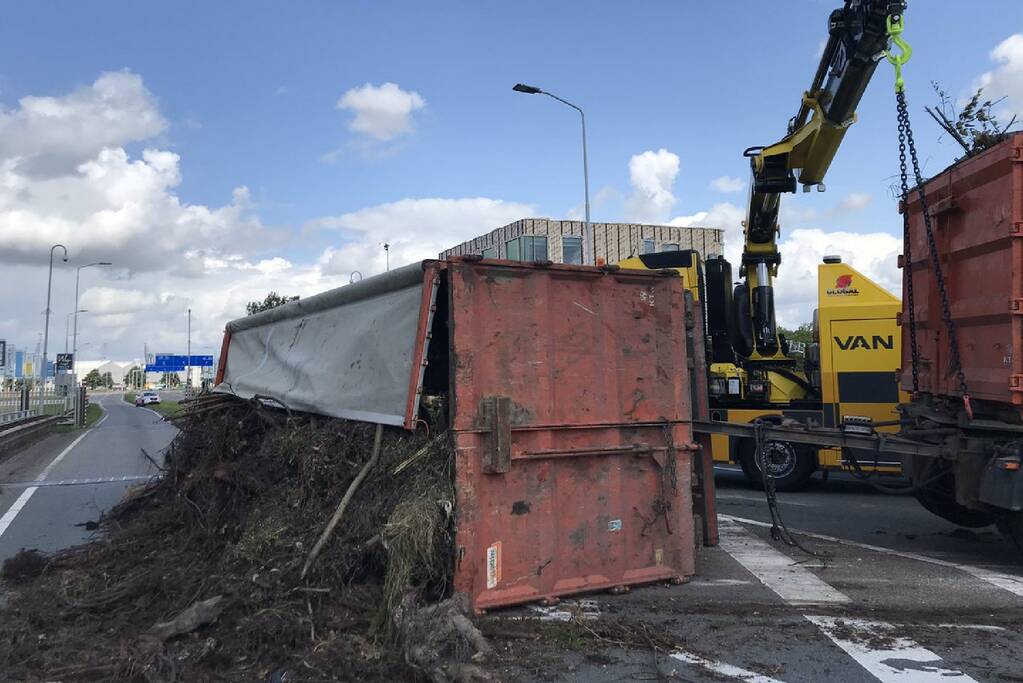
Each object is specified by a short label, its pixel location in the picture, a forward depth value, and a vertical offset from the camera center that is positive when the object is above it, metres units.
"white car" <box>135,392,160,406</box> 68.25 +2.13
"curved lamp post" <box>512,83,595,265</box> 20.39 +7.37
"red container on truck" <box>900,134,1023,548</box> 6.06 +0.62
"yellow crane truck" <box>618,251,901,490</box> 10.55 +0.62
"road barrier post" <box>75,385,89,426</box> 32.91 +0.63
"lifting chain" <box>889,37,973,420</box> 6.71 +1.51
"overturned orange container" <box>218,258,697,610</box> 5.26 +0.11
